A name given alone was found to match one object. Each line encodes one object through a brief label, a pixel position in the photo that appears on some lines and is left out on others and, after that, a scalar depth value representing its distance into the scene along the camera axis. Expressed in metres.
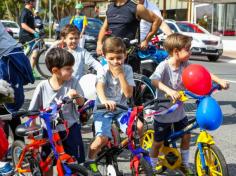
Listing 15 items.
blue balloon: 5.45
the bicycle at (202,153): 5.62
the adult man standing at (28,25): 15.73
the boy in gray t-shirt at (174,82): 6.35
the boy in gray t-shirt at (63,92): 5.65
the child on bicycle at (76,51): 7.84
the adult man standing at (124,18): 8.35
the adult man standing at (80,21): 15.99
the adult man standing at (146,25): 10.14
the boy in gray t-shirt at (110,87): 5.76
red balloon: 5.54
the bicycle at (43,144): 5.13
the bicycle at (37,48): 16.12
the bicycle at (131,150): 5.26
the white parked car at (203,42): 27.75
